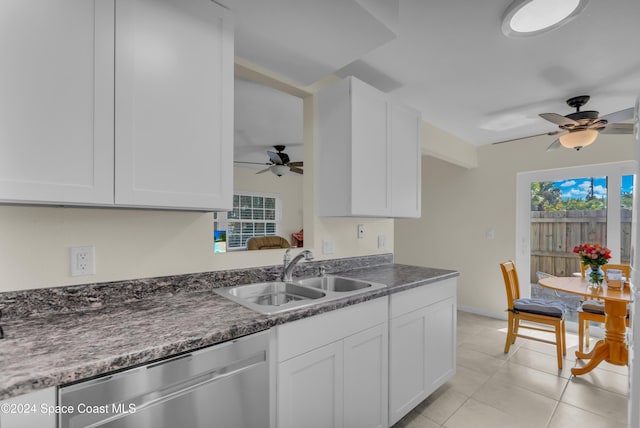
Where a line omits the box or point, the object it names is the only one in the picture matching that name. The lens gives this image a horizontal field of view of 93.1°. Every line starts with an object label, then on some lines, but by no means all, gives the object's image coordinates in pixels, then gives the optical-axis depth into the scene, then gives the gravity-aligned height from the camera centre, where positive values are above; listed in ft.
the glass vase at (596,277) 8.48 -1.75
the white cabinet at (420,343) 6.00 -2.87
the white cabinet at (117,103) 3.24 +1.34
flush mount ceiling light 4.92 +3.44
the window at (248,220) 19.62 -0.51
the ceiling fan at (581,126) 7.89 +2.39
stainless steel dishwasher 2.70 -1.87
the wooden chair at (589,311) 9.04 -2.94
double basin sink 5.16 -1.51
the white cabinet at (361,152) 6.64 +1.43
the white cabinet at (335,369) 4.23 -2.47
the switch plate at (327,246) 7.58 -0.84
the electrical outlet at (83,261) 4.28 -0.71
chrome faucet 6.03 -1.05
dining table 7.89 -3.01
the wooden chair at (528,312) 9.05 -3.04
